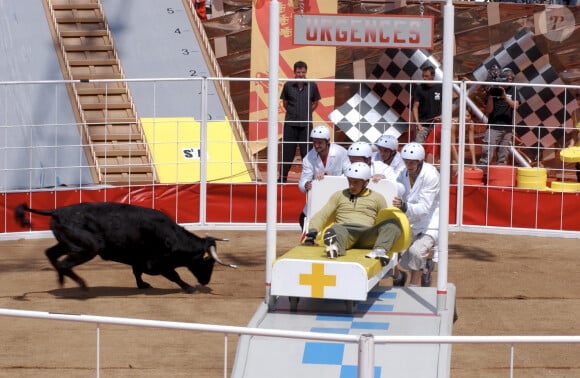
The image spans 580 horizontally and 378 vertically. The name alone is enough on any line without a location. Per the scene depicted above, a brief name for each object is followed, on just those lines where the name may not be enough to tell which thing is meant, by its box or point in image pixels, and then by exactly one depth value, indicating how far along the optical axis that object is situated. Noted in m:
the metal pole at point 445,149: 9.89
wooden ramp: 16.08
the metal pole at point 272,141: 10.03
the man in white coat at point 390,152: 12.00
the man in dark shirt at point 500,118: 15.98
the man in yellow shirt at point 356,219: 10.59
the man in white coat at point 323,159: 12.45
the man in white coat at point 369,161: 11.53
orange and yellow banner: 17.66
